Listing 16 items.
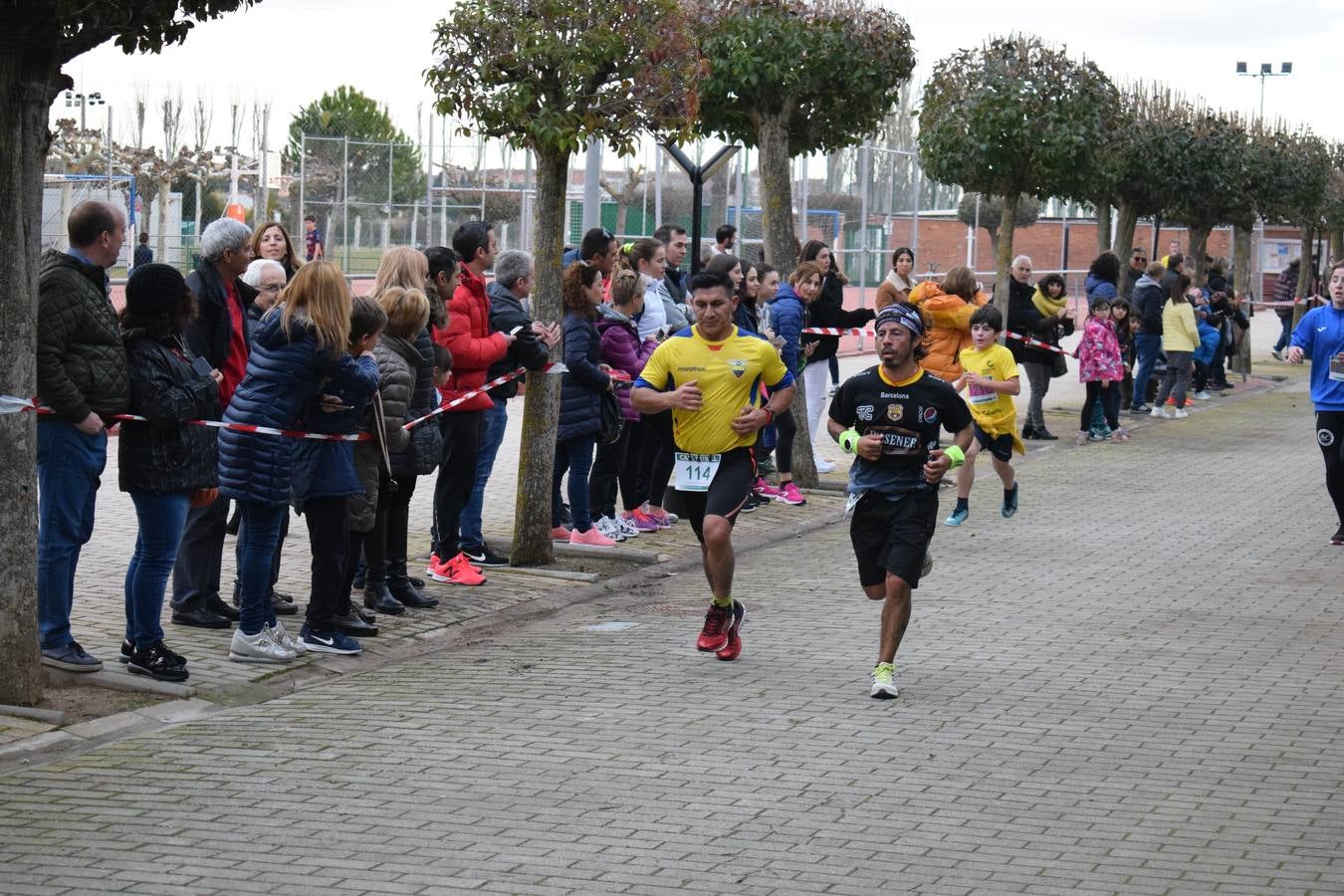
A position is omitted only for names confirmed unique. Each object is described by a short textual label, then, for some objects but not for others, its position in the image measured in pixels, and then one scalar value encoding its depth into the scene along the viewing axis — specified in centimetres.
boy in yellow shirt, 1342
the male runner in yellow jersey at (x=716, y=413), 867
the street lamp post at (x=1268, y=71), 5691
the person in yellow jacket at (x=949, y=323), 1512
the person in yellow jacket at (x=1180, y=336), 2238
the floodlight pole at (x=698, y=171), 1605
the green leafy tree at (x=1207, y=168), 2817
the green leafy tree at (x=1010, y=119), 2142
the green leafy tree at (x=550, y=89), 1059
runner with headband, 811
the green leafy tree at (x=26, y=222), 704
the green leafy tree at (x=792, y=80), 1541
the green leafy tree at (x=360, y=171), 3416
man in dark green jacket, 748
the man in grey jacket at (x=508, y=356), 1096
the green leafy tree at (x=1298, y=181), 3291
